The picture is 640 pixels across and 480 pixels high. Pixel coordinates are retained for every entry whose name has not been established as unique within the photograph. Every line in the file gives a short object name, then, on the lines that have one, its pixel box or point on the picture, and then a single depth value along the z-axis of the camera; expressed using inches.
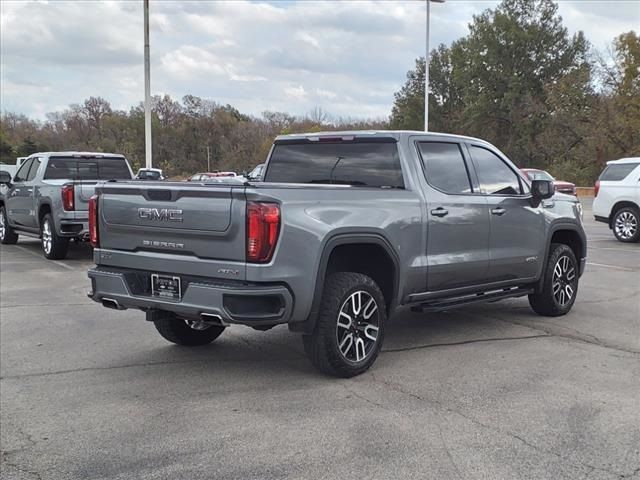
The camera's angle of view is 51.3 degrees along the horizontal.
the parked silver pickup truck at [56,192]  449.4
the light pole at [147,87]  815.7
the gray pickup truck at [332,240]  174.9
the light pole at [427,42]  1247.8
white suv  571.5
